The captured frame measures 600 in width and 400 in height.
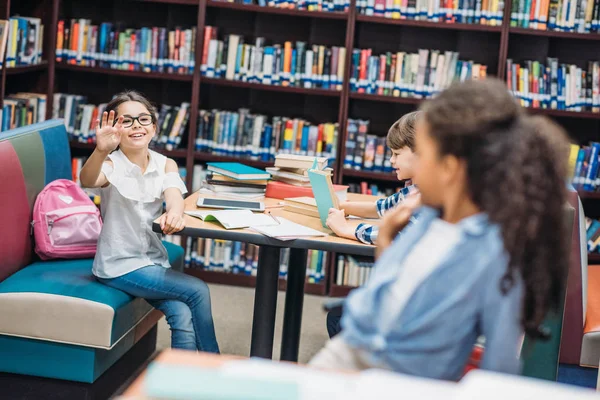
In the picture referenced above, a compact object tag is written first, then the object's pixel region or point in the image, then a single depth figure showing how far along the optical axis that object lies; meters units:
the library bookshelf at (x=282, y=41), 4.82
